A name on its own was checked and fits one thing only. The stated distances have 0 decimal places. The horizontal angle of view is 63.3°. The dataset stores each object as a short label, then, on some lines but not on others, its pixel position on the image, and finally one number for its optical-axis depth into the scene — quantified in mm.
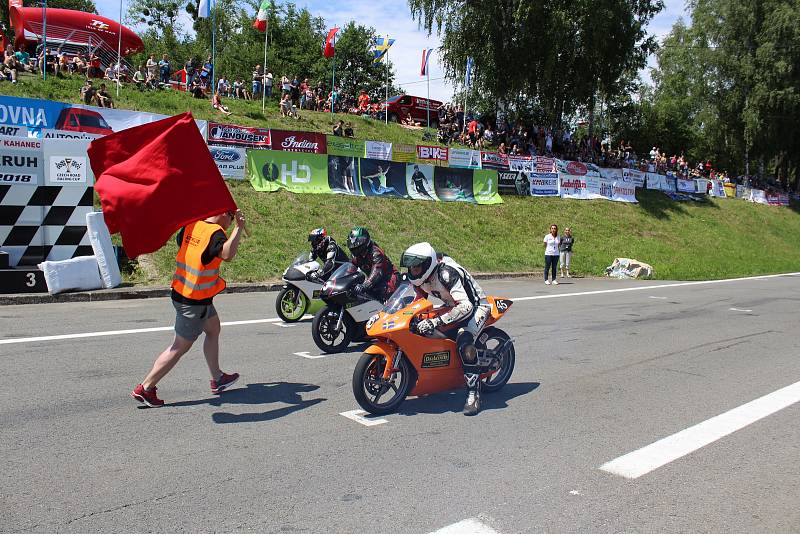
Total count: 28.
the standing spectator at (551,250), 19766
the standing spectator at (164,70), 28000
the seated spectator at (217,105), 26094
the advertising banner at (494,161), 28578
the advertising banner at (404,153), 25428
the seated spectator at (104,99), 21141
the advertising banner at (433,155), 26266
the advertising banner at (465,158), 27531
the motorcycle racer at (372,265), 8383
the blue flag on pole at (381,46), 33188
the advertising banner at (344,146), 23391
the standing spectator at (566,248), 21177
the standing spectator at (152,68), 26359
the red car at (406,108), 37406
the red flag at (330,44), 30053
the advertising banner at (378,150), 24391
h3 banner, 20750
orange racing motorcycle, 5656
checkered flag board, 12773
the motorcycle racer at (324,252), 9828
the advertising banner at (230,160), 19628
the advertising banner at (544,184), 30453
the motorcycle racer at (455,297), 5797
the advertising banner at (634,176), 35988
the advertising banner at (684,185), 39875
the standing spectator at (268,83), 29670
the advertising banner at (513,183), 29062
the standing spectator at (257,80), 29609
